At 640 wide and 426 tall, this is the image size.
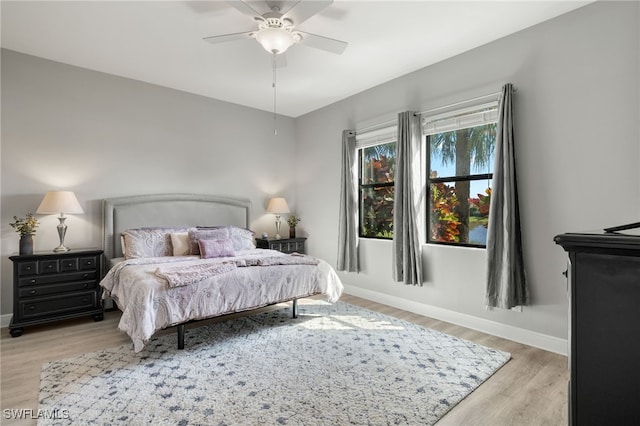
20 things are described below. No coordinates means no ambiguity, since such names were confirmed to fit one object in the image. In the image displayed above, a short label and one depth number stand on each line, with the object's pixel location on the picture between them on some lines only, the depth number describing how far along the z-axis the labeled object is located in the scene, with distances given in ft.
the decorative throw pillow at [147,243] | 12.40
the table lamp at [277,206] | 17.35
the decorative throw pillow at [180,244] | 13.20
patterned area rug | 6.39
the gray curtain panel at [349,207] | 15.34
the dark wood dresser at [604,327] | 2.91
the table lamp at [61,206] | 11.18
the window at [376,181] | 14.43
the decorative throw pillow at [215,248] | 12.63
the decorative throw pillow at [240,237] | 14.58
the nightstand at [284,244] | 16.40
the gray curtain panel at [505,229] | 9.68
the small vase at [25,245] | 10.87
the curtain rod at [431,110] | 10.47
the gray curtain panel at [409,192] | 12.47
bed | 8.61
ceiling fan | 8.14
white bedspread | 8.36
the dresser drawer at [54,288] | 10.62
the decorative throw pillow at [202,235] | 13.37
